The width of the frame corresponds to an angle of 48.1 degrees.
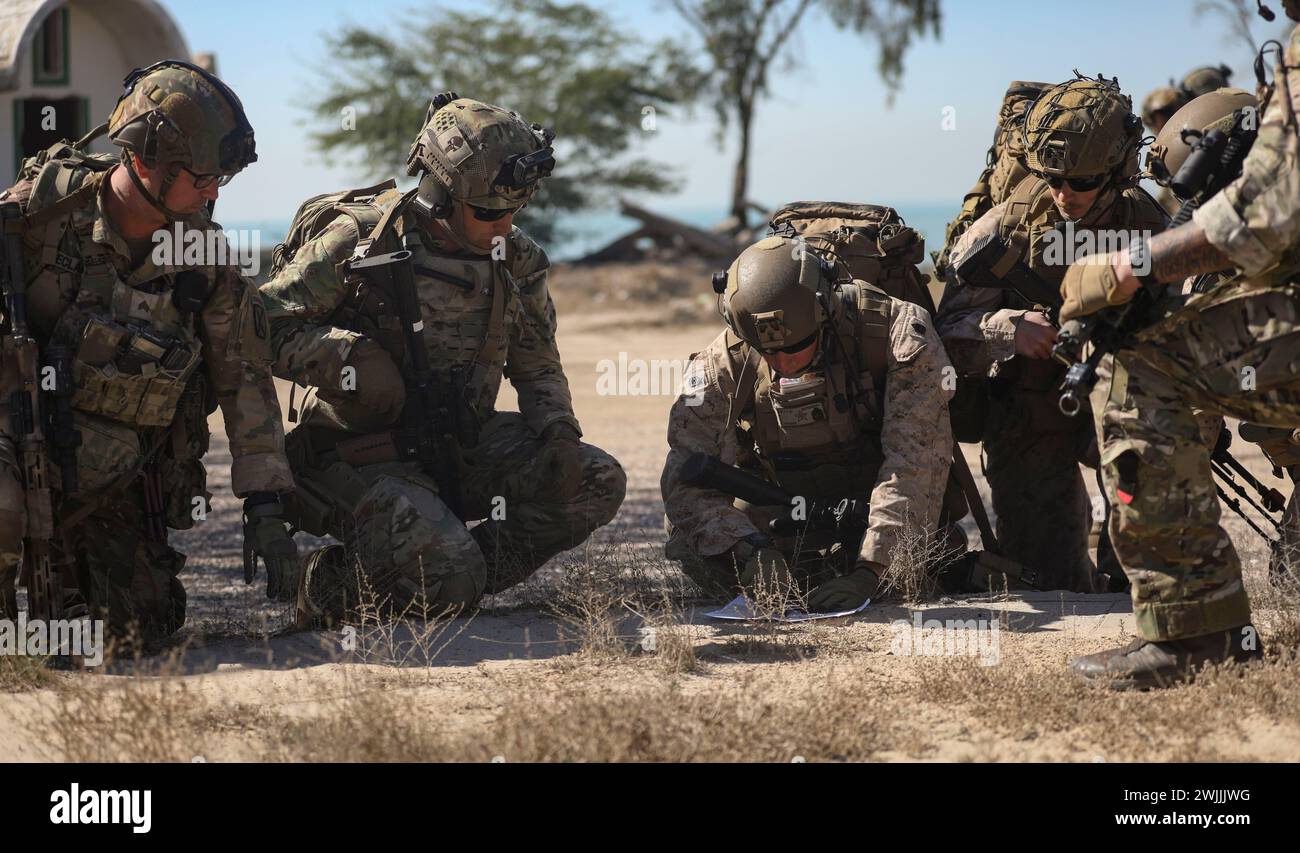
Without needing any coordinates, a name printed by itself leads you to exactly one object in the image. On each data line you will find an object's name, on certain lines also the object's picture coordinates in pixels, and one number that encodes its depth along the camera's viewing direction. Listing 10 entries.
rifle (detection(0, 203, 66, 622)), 5.08
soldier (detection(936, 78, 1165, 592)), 6.11
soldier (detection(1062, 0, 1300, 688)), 4.34
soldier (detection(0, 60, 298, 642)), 5.25
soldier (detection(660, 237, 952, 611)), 5.75
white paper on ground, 5.59
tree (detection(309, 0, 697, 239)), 31.16
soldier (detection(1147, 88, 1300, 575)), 5.65
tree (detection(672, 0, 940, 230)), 32.56
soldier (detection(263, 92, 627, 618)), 5.98
